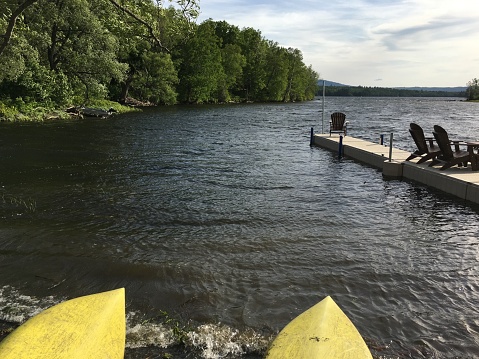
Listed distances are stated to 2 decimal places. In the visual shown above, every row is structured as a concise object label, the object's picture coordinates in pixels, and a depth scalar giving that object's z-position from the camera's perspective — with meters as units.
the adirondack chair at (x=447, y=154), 12.31
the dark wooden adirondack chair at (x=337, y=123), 22.86
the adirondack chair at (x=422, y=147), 13.41
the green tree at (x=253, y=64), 93.00
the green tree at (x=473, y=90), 133.91
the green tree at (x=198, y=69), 70.62
